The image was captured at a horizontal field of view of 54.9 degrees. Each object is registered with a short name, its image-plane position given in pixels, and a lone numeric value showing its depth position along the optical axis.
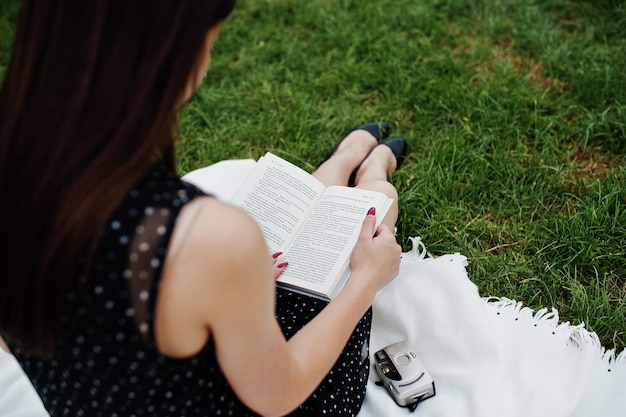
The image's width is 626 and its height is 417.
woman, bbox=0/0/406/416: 0.86
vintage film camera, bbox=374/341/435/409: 1.61
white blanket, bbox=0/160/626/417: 1.60
